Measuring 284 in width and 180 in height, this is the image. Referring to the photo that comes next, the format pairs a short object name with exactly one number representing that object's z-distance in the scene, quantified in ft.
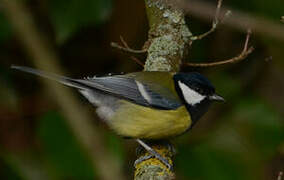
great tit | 13.92
